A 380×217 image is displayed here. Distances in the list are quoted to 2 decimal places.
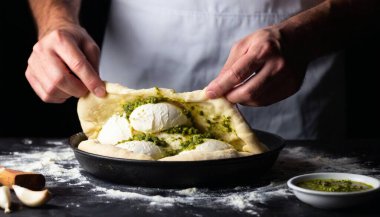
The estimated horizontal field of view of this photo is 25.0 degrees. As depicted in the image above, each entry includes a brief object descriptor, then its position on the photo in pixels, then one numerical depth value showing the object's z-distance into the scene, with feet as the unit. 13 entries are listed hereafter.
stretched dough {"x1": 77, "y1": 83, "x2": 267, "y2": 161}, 3.58
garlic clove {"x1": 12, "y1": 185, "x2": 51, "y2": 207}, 3.09
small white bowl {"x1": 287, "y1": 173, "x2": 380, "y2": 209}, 3.00
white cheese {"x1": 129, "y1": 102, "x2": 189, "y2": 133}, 3.58
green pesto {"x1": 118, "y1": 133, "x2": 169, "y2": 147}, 3.52
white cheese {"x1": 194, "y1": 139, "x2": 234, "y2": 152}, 3.46
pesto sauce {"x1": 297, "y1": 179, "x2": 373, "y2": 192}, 3.13
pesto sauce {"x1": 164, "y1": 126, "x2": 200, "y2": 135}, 3.61
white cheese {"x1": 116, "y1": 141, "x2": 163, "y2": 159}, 3.43
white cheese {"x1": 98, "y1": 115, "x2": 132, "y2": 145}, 3.62
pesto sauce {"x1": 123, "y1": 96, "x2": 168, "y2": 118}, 3.66
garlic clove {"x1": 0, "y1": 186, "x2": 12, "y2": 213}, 3.07
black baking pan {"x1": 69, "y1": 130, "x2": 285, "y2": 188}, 3.24
